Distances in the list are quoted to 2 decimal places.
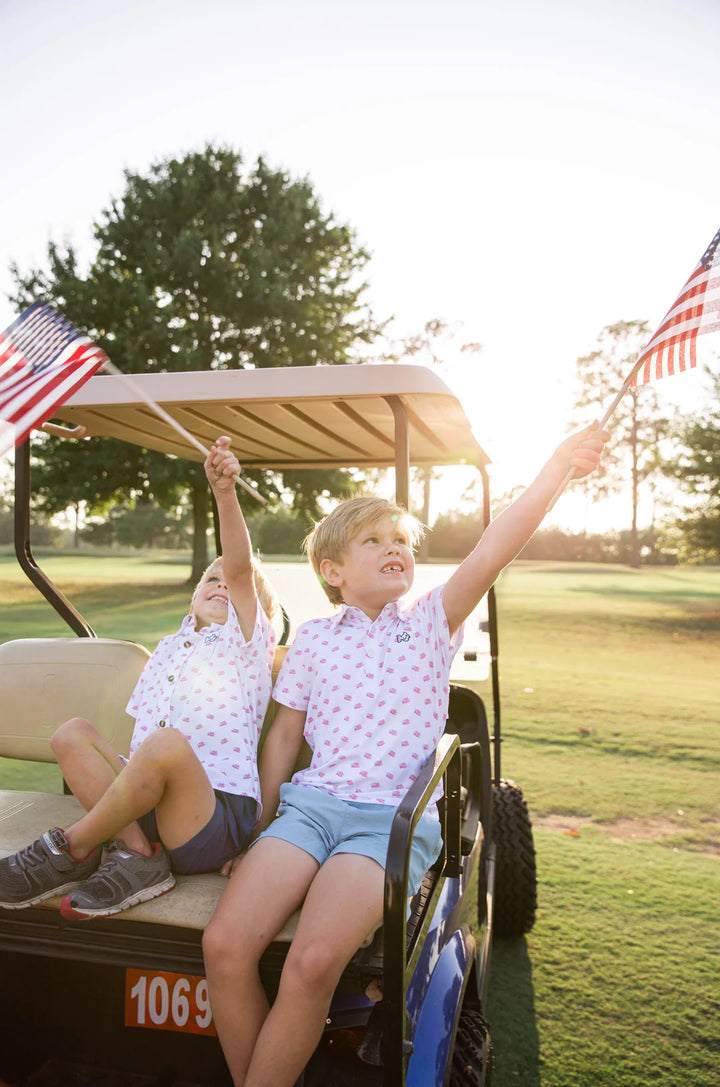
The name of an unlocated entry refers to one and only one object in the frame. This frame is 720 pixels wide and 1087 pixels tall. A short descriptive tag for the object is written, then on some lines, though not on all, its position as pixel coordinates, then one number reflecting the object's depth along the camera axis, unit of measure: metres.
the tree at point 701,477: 21.55
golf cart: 1.56
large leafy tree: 17.16
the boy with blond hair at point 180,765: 1.69
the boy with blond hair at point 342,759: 1.47
